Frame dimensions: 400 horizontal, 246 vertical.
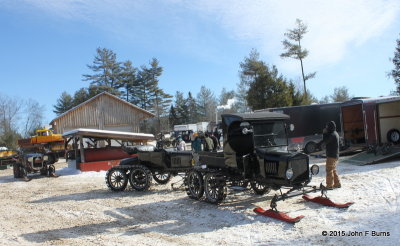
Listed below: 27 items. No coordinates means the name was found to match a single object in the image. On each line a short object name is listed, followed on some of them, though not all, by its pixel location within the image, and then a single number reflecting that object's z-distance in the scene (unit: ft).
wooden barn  103.60
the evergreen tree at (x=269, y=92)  103.30
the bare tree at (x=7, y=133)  144.25
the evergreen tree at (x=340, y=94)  216.86
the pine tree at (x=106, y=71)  166.40
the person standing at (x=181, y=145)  61.82
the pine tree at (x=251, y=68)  109.70
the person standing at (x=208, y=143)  45.83
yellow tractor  94.41
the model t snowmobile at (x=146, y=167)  34.94
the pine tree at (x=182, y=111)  227.61
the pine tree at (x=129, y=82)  173.37
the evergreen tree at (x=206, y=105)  243.81
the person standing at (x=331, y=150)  28.63
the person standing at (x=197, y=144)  52.31
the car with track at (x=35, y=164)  55.16
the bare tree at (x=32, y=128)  188.97
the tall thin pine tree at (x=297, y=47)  107.14
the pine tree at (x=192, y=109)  235.65
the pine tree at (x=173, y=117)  225.15
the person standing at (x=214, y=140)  41.13
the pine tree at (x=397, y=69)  102.85
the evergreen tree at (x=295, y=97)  106.63
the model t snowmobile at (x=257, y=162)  22.52
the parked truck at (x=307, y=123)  60.54
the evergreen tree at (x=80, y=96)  173.01
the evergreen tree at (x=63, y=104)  207.20
